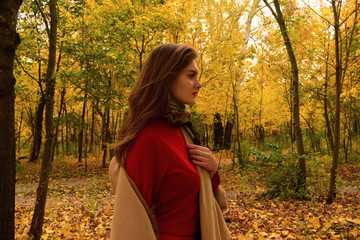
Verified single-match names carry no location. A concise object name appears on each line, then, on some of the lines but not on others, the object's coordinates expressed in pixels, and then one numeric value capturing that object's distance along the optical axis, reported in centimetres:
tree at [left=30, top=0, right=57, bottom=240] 391
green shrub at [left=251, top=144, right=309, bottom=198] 655
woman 120
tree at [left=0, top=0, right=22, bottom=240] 234
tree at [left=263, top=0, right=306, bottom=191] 664
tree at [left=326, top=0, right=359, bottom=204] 521
